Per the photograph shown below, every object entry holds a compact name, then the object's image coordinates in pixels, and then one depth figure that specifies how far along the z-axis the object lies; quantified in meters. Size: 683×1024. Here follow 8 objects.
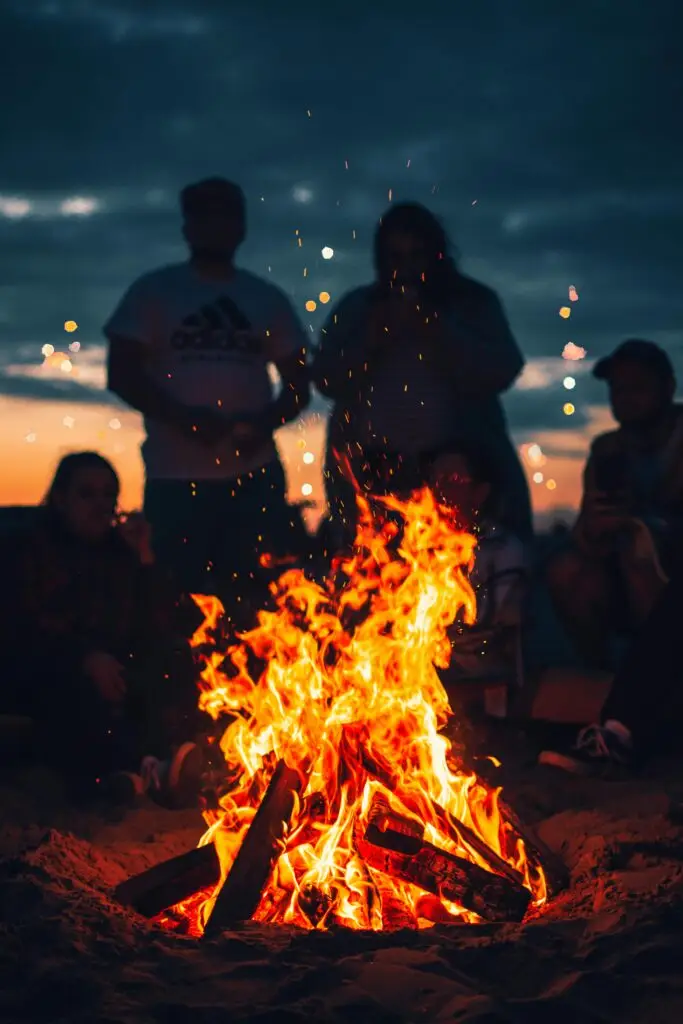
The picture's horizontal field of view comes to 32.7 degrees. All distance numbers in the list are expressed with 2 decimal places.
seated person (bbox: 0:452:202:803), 5.43
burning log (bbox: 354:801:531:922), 3.84
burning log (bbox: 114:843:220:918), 3.94
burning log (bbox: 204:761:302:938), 3.77
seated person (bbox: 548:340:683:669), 6.12
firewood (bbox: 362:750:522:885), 4.05
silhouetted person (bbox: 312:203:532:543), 5.95
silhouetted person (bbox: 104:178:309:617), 6.04
